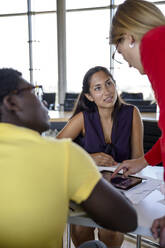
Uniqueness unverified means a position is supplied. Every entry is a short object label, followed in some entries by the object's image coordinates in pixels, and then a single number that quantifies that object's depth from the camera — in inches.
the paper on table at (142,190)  47.8
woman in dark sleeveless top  83.4
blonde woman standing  40.0
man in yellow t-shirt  28.9
